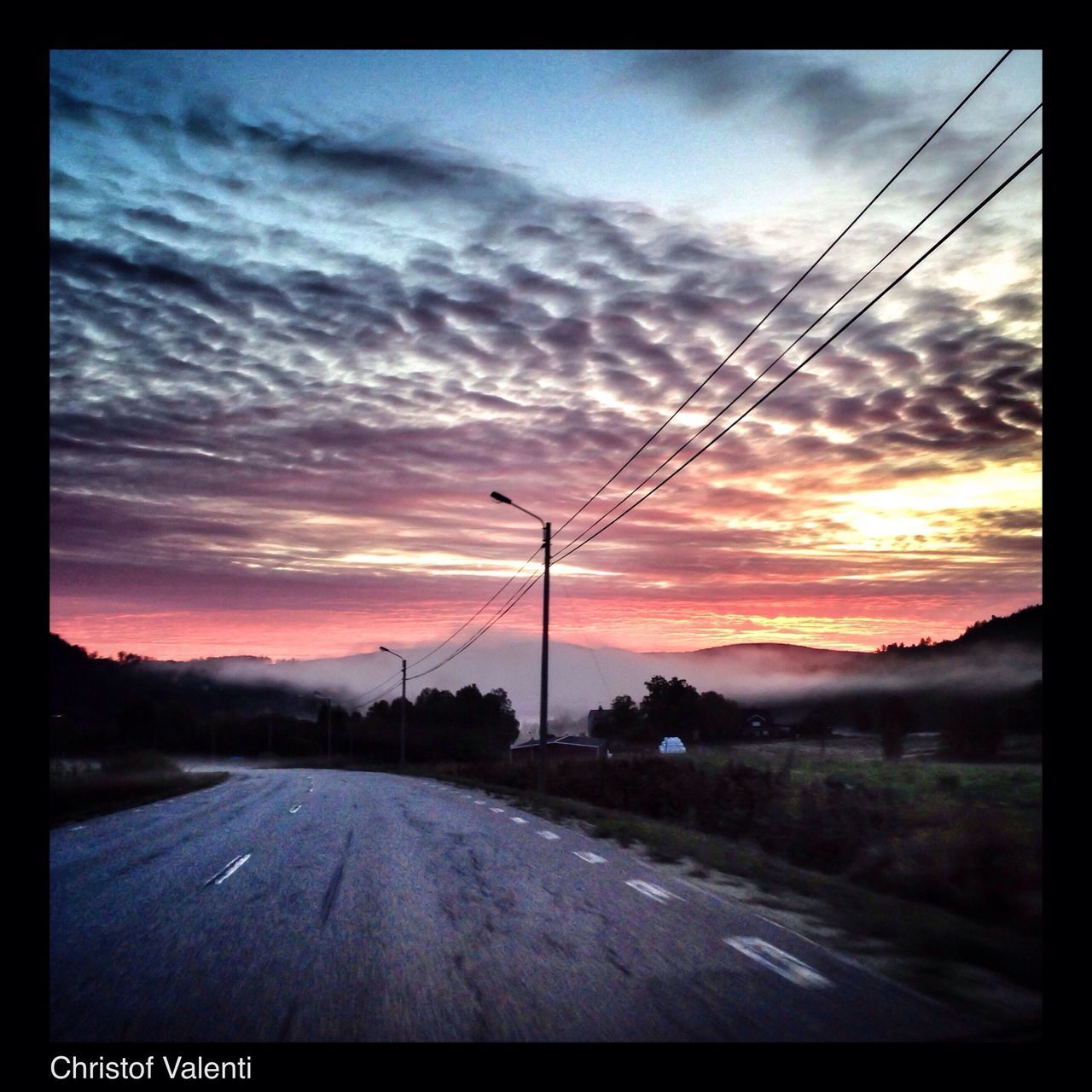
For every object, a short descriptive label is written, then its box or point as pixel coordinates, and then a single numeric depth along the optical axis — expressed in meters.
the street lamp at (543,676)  29.52
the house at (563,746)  112.38
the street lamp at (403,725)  63.16
